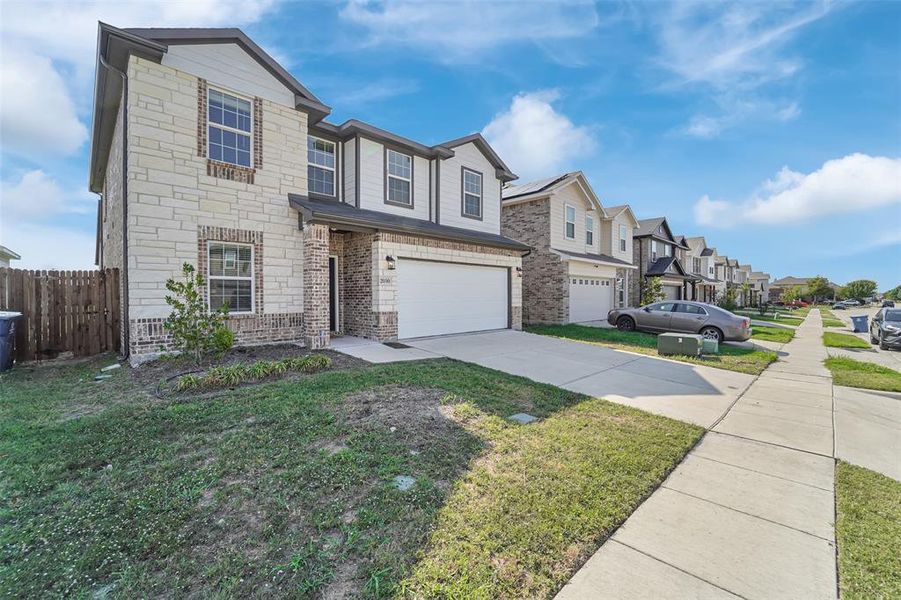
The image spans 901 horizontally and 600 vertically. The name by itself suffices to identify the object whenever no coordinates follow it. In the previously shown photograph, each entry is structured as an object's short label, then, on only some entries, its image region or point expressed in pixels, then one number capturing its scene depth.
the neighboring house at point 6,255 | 20.06
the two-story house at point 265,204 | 8.12
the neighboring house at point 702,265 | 36.00
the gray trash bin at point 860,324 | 21.14
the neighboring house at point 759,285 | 59.32
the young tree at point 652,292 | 22.95
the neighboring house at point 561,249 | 18.06
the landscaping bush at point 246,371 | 6.15
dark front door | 11.94
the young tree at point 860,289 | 84.00
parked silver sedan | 13.60
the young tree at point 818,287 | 75.88
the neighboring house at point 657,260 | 26.34
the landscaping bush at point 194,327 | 7.22
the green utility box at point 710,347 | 11.09
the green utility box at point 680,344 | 10.62
